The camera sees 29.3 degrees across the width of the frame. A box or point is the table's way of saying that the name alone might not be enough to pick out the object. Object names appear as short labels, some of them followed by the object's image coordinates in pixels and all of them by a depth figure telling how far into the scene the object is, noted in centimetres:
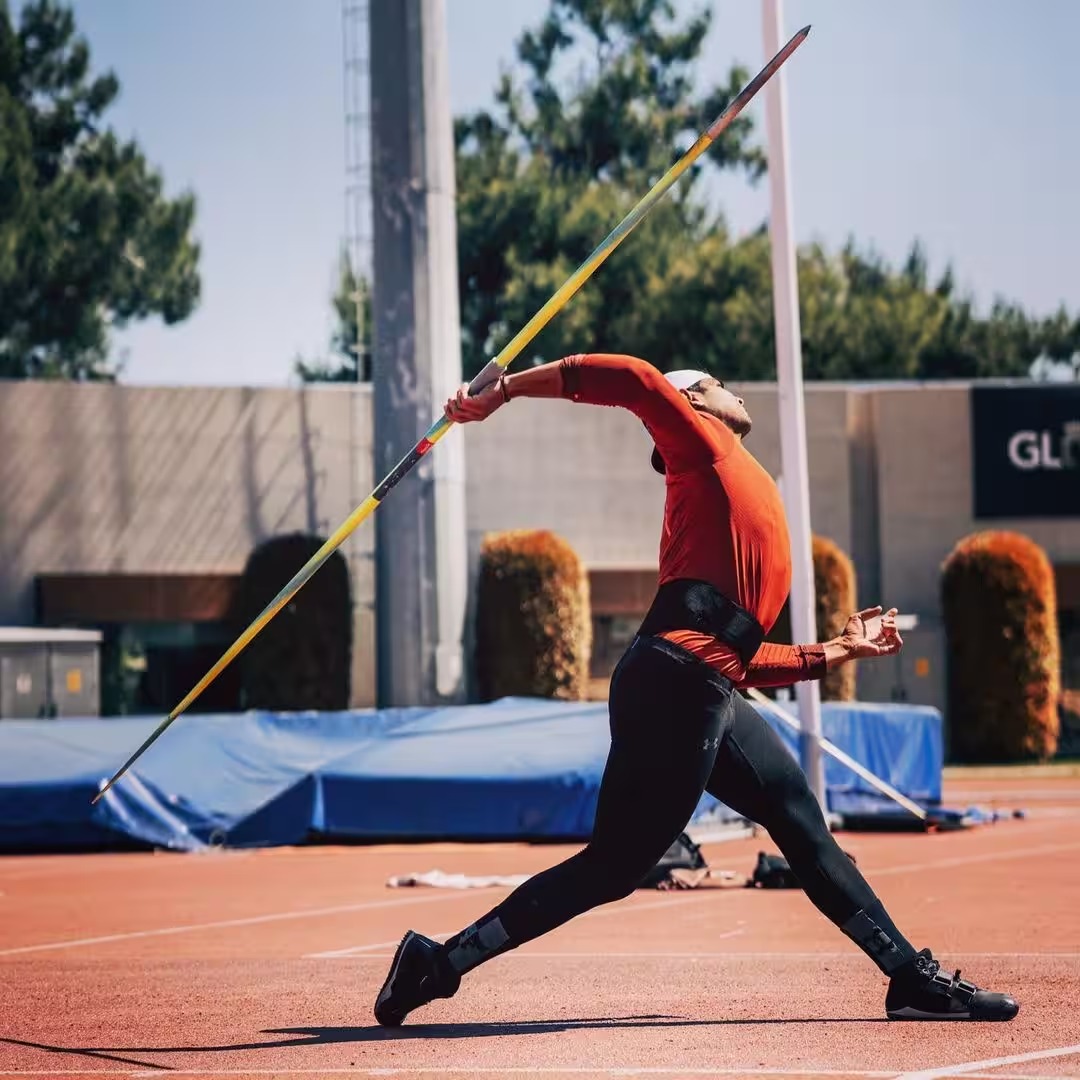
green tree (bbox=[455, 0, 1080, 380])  5088
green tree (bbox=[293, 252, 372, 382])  5191
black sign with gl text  3322
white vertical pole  1459
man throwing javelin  605
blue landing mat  1789
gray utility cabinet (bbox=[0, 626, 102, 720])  2608
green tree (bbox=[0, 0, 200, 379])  4744
